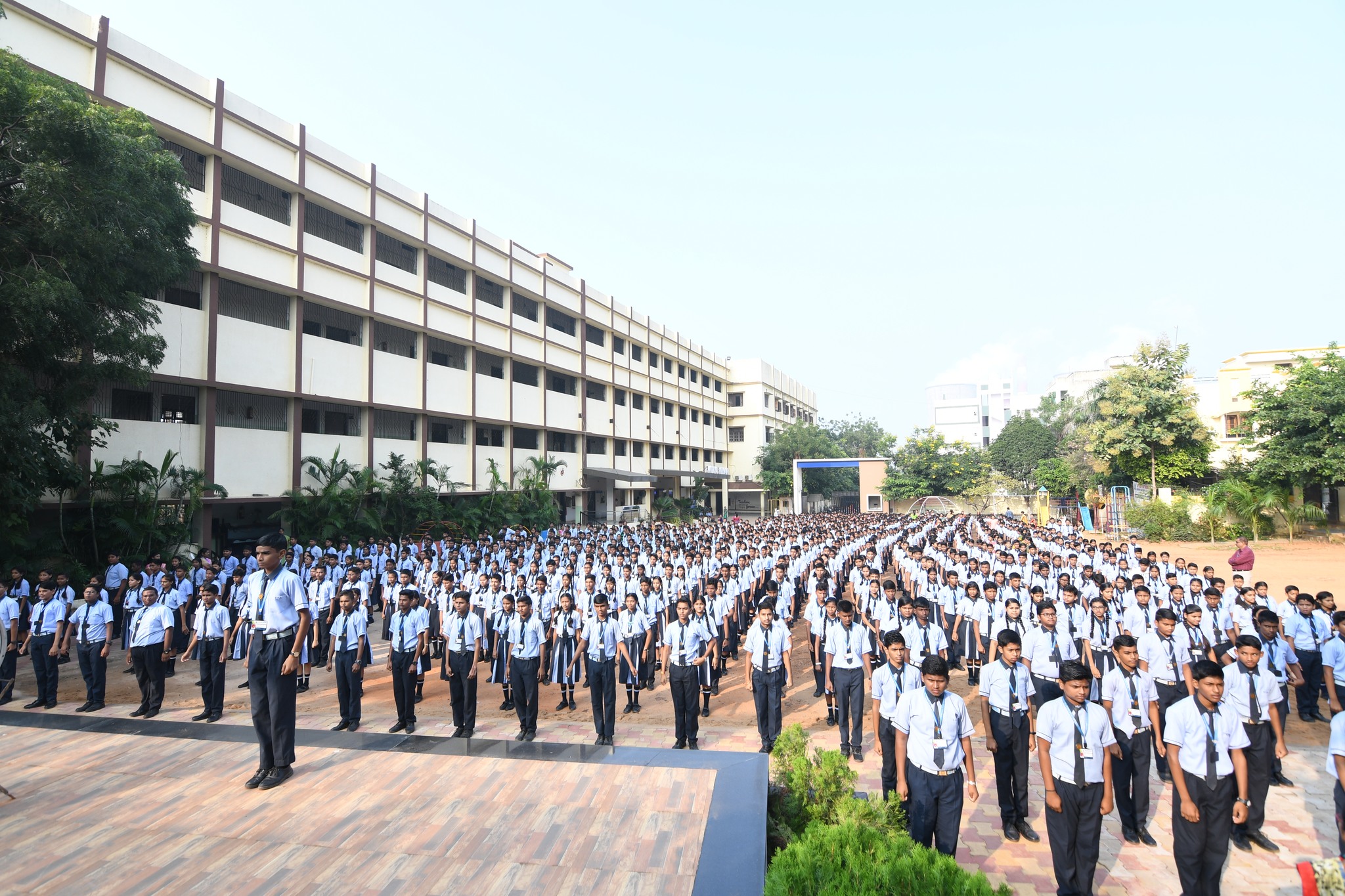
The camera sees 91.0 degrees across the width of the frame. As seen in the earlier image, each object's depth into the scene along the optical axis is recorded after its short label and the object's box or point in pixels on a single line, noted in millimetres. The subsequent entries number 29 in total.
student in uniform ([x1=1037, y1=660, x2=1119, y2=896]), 3781
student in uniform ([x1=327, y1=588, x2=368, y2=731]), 6762
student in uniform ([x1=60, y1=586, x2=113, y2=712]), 7500
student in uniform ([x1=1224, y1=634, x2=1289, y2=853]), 4617
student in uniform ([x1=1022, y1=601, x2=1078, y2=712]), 5969
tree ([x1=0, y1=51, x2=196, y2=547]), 9461
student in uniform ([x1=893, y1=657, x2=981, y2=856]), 3986
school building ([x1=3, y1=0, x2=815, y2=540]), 14414
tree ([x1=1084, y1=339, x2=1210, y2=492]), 25484
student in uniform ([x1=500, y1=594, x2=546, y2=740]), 6371
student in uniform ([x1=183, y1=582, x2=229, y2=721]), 7168
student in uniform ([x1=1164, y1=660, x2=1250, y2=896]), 3771
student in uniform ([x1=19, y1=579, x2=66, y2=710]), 7562
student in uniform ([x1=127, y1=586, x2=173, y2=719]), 7219
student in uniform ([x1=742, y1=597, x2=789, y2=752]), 6270
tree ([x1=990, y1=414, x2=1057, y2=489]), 52309
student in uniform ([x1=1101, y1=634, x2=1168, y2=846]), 4641
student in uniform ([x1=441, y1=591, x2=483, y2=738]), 6574
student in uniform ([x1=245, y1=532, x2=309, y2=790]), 4449
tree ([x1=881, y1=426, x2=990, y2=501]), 39219
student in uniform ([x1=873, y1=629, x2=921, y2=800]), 4805
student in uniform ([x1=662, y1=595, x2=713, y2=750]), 6250
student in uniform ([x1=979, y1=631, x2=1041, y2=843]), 4812
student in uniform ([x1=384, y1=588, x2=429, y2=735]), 6816
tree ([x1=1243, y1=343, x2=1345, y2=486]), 20594
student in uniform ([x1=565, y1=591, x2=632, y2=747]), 6293
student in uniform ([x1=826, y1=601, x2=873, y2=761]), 6258
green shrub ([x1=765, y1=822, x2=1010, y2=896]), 2943
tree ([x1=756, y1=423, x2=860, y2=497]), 43562
